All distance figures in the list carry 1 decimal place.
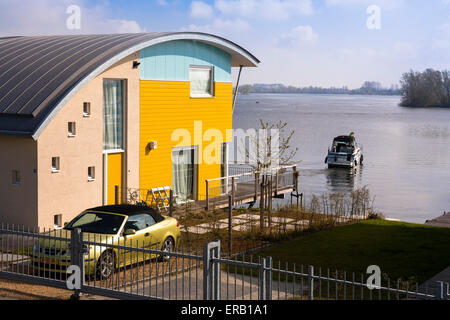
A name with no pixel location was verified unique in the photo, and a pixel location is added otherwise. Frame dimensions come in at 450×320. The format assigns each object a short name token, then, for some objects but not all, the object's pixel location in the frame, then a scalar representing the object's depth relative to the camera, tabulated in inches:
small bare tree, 880.3
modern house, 758.5
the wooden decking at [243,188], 972.6
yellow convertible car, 525.5
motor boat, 2297.0
